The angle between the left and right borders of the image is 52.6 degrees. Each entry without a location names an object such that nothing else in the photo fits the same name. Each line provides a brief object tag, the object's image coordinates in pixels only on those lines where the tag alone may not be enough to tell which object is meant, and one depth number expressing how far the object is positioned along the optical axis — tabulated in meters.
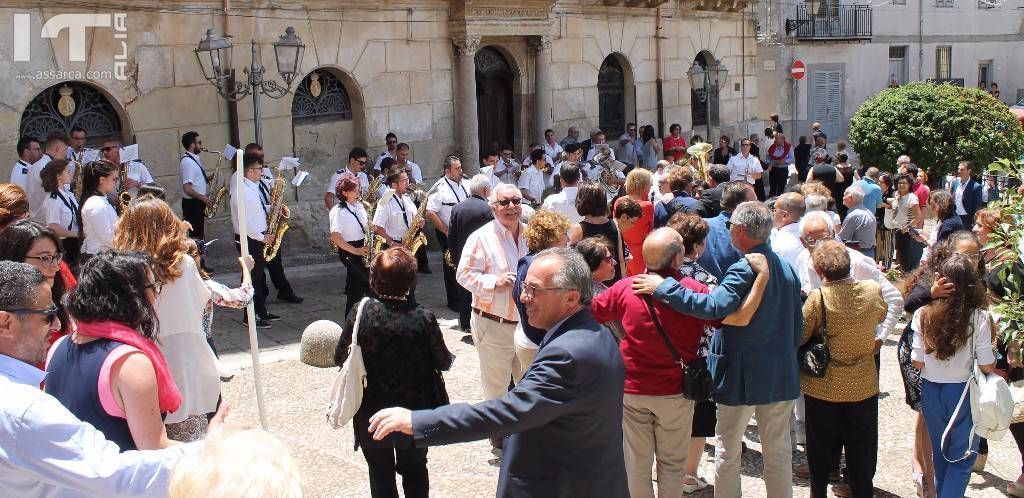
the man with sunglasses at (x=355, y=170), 11.87
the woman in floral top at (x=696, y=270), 5.62
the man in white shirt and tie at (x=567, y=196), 8.95
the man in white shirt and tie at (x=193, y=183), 12.08
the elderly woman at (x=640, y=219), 7.33
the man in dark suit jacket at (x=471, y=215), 8.60
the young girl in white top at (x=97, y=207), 7.82
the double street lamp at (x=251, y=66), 11.75
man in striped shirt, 6.27
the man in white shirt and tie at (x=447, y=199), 10.59
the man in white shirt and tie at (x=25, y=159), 10.20
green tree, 14.55
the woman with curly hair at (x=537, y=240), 5.70
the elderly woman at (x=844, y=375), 5.26
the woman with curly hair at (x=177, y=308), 4.95
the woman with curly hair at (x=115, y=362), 3.54
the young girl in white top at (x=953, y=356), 5.16
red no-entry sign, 28.86
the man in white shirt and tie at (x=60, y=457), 2.85
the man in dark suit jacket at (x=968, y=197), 12.59
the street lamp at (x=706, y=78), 18.30
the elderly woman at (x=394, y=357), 4.81
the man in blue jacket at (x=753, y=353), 5.00
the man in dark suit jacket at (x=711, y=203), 8.16
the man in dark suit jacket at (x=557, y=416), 3.51
